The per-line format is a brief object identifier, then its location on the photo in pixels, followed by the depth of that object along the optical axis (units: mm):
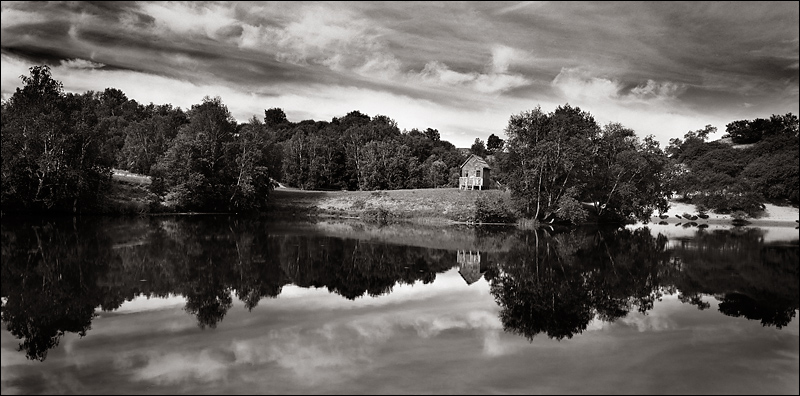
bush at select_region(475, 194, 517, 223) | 43875
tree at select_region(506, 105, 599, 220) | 42031
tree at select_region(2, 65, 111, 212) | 35188
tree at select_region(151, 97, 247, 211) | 45562
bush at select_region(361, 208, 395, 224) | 48094
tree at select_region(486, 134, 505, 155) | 116962
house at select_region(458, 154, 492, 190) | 62812
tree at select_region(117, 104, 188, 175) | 64438
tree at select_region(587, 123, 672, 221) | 48750
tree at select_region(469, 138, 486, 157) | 104038
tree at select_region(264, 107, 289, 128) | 129750
